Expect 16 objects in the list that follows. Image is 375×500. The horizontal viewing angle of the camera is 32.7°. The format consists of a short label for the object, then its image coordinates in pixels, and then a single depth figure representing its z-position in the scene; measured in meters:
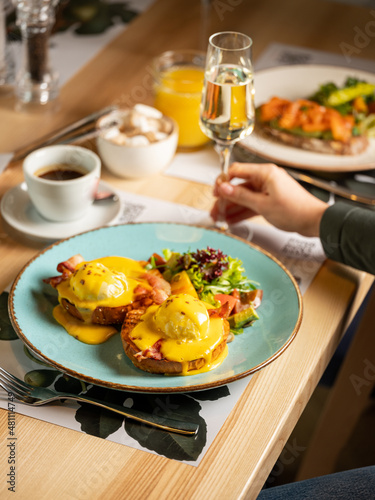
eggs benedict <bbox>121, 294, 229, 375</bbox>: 0.95
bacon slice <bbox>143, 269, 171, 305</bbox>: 1.05
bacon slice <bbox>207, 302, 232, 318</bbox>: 1.01
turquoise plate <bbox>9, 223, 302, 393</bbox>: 0.95
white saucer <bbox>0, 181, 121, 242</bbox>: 1.34
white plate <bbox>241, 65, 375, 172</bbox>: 1.62
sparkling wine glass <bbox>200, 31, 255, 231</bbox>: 1.27
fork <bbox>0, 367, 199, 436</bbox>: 0.93
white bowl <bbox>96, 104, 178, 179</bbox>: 1.52
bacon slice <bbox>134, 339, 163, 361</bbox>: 0.94
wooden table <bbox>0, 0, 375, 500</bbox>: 0.86
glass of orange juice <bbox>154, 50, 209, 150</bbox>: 1.67
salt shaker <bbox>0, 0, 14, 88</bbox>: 1.87
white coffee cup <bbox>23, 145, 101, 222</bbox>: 1.31
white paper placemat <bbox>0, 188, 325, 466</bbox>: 0.91
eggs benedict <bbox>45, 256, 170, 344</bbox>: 1.03
